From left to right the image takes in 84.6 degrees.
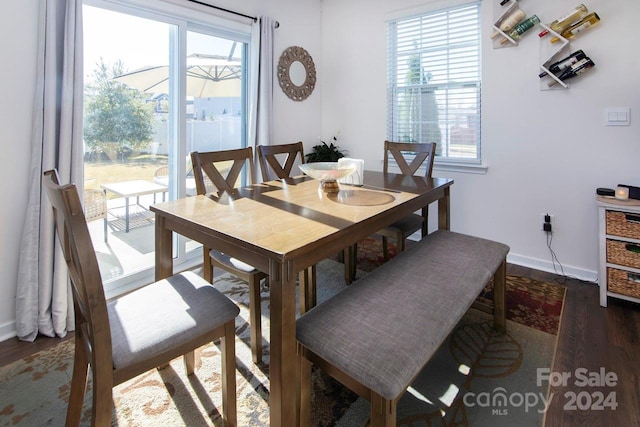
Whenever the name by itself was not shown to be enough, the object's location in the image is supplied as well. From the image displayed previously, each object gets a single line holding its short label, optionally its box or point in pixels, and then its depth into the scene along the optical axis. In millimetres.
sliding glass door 2305
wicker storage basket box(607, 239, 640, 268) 2119
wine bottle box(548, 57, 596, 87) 2400
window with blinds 3020
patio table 2479
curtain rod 2691
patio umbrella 2504
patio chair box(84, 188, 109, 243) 2334
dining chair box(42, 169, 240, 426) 989
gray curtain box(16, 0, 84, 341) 1888
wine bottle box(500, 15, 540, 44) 2574
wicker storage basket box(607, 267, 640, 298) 2150
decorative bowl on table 1874
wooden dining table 1142
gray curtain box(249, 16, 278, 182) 3133
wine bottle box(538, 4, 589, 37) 2369
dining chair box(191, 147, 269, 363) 1716
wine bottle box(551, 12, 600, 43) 2341
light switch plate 2355
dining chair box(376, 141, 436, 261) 2371
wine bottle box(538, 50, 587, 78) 2426
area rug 1422
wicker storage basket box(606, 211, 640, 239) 2107
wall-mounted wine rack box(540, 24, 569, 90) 2516
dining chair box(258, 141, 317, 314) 2057
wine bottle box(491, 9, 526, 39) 2629
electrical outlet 2760
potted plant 3699
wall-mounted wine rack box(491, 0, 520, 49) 2670
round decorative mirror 3520
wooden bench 1036
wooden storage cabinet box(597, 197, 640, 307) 2119
